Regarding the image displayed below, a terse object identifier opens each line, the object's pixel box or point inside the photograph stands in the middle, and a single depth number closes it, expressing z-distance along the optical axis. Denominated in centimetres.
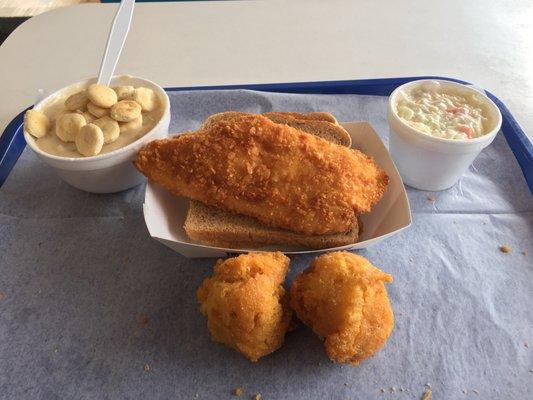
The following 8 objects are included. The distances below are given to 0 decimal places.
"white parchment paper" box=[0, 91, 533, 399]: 25
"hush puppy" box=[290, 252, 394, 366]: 24
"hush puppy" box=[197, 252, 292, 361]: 24
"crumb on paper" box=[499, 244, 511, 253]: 31
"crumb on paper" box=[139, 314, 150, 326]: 27
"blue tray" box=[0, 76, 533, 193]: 36
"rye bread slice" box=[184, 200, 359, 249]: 29
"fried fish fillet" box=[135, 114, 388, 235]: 28
